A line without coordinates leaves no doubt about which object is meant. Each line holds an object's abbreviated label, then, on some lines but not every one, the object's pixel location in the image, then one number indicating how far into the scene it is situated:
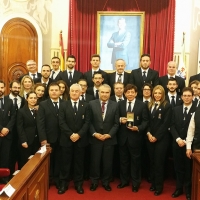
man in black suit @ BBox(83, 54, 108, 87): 4.02
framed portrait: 6.16
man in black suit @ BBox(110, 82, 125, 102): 3.54
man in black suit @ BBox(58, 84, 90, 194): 3.20
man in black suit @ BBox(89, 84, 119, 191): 3.29
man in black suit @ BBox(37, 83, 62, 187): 3.22
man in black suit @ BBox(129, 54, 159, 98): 3.92
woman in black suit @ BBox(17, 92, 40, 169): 3.25
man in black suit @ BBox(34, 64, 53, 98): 3.93
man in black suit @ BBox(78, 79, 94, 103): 3.69
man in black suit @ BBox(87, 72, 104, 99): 3.73
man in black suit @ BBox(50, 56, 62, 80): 4.25
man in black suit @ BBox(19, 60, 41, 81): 4.05
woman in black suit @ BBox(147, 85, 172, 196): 3.22
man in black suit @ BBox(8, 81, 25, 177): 3.50
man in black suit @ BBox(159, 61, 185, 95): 3.85
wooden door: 6.13
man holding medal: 3.30
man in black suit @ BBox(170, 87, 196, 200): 3.14
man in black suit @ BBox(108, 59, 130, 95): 3.94
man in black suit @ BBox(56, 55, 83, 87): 4.12
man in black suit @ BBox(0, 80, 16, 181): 3.36
